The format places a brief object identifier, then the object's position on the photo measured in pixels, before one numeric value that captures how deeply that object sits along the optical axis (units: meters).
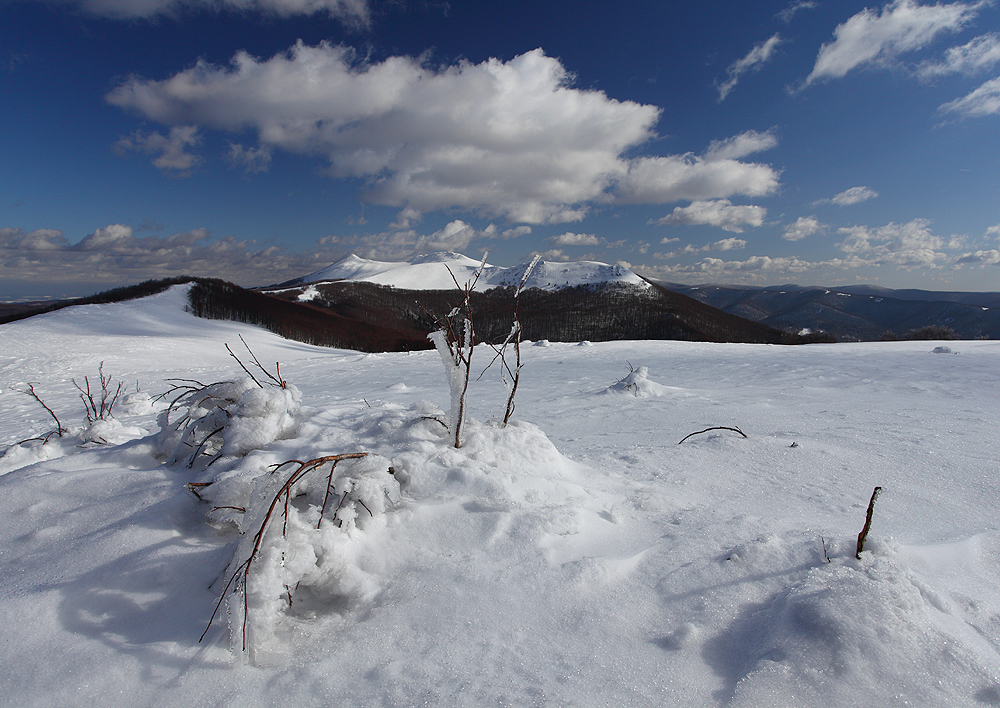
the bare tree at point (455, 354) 2.85
